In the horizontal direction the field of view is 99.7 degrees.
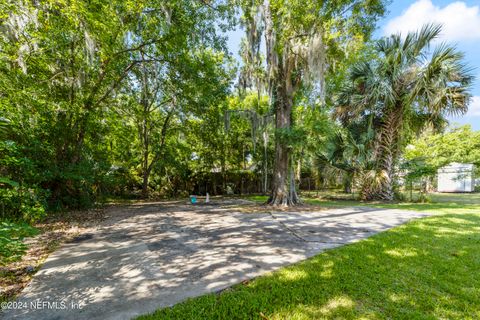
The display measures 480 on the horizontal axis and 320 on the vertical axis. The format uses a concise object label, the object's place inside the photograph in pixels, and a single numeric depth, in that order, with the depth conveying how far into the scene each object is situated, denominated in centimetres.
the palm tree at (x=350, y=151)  930
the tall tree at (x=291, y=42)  646
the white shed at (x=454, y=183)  1522
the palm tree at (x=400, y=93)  779
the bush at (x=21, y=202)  287
